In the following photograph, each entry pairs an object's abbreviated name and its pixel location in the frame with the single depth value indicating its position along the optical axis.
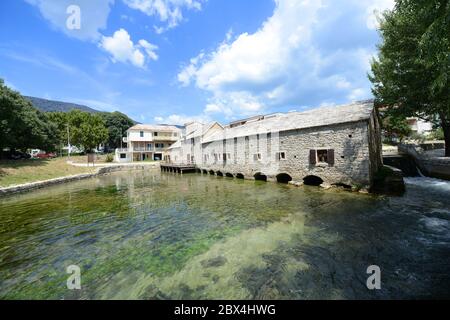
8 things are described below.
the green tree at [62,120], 47.75
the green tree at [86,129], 48.00
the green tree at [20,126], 24.58
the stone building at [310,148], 13.91
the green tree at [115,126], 63.09
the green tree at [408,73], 9.96
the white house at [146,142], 52.97
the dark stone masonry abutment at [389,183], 13.05
